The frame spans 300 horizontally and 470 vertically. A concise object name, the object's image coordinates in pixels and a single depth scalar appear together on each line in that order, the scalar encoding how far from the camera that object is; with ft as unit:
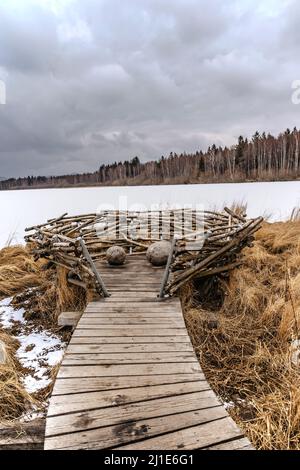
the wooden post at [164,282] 15.00
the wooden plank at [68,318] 15.84
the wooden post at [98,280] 15.12
